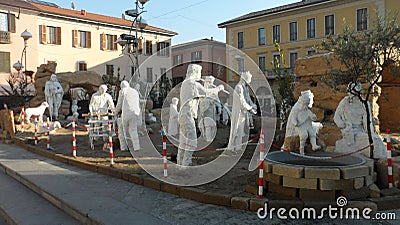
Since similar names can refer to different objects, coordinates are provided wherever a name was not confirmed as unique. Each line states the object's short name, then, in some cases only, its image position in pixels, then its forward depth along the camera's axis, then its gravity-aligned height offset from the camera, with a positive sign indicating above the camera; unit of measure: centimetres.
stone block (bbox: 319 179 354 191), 511 -105
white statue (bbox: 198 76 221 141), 1103 -19
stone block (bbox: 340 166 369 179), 514 -89
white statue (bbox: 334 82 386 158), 716 -26
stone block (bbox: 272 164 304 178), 520 -88
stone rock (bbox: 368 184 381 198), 543 -123
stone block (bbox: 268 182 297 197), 528 -118
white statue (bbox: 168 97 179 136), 1290 -26
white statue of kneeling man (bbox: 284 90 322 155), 720 -20
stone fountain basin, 591 -85
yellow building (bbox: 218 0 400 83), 3003 +789
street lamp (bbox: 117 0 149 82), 1394 +337
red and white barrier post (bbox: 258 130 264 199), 537 -97
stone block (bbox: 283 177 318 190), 514 -103
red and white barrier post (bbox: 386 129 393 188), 585 -94
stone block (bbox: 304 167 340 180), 510 -88
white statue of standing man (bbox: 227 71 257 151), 938 -9
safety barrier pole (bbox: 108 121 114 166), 829 -107
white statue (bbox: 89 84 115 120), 1154 +26
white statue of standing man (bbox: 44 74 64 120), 1720 +79
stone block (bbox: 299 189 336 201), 514 -120
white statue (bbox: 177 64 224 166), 712 +15
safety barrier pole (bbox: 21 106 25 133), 1441 -42
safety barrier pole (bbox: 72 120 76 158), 957 -107
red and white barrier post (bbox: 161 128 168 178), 671 -95
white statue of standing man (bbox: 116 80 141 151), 972 +2
